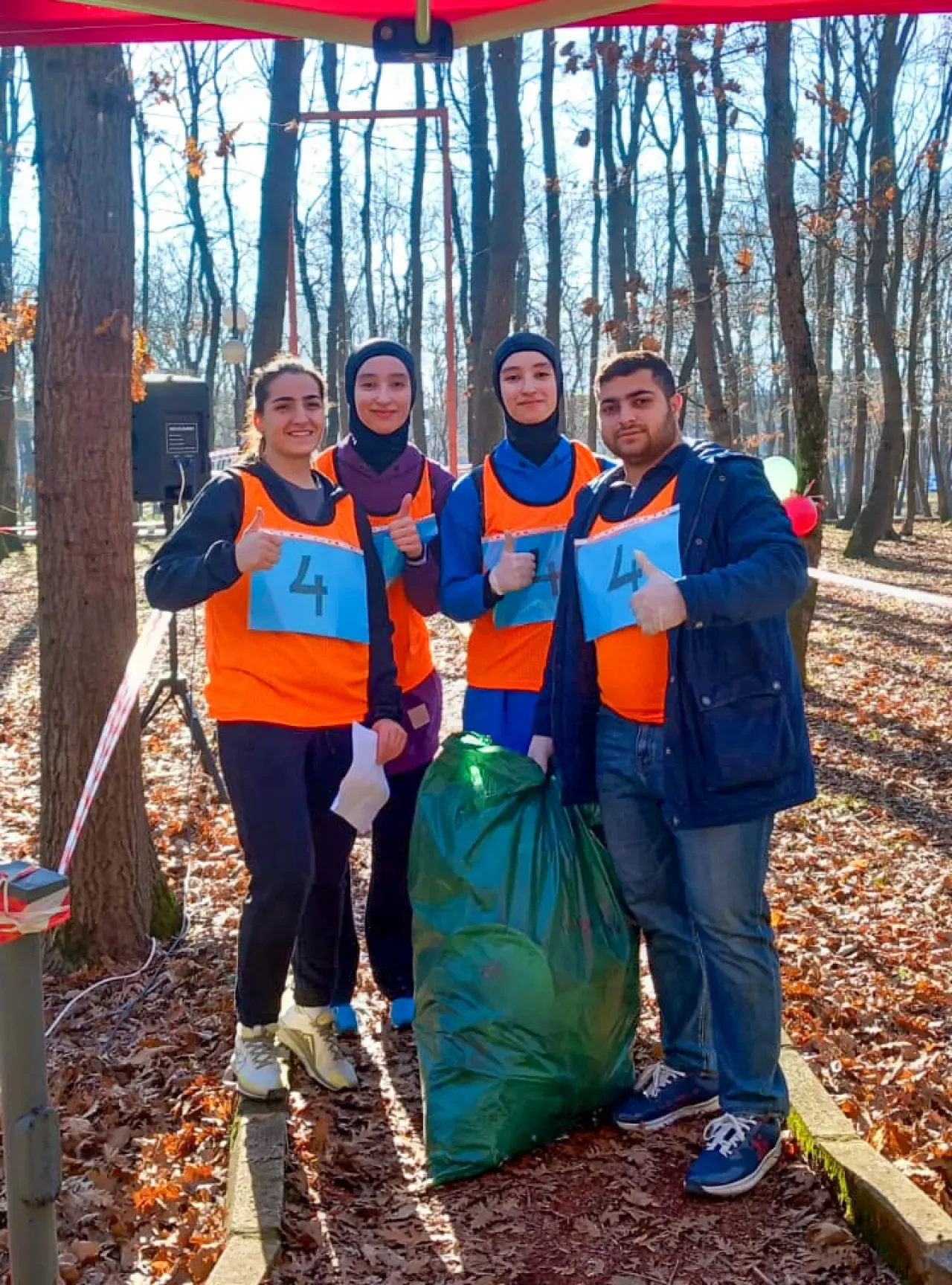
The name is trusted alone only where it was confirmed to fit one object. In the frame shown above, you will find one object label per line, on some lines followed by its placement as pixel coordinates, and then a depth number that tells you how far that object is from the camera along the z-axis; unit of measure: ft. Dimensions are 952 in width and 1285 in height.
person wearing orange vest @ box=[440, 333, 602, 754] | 11.48
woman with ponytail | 10.41
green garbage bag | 9.76
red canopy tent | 8.32
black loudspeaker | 19.90
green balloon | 17.34
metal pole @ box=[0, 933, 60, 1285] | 6.87
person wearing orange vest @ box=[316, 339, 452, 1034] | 11.95
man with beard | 9.14
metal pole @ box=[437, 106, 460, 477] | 39.14
